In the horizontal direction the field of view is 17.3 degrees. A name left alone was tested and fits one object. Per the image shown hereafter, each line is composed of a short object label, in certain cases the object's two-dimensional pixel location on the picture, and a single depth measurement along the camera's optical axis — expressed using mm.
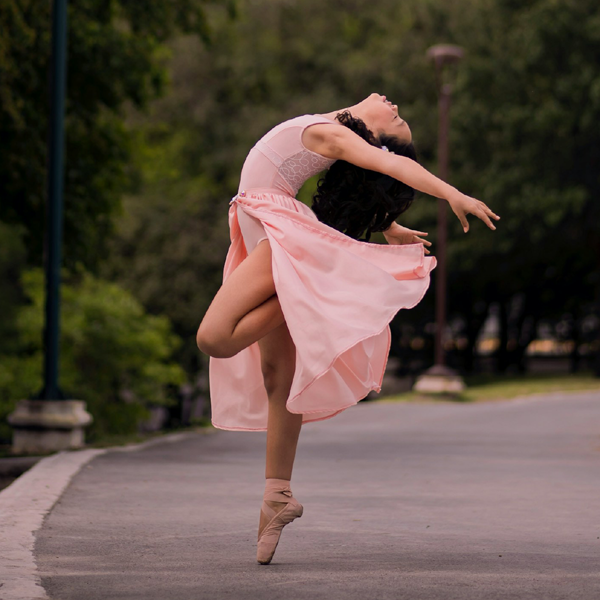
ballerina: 7682
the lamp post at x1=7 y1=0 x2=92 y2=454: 16878
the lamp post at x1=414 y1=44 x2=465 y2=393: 37586
